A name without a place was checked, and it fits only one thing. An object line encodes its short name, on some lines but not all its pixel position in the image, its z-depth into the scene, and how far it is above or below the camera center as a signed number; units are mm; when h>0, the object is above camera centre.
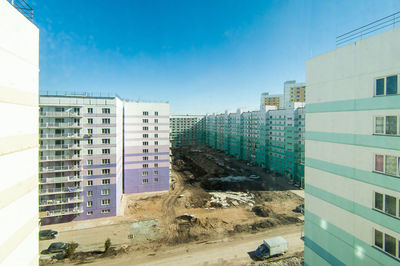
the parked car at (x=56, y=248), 23152 -13992
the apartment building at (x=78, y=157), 28109 -4119
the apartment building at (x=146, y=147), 40562 -3481
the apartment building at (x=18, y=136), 5816 -217
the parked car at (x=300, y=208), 34094 -13603
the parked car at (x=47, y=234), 25641 -13726
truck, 22359 -13590
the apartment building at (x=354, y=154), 8562 -1167
